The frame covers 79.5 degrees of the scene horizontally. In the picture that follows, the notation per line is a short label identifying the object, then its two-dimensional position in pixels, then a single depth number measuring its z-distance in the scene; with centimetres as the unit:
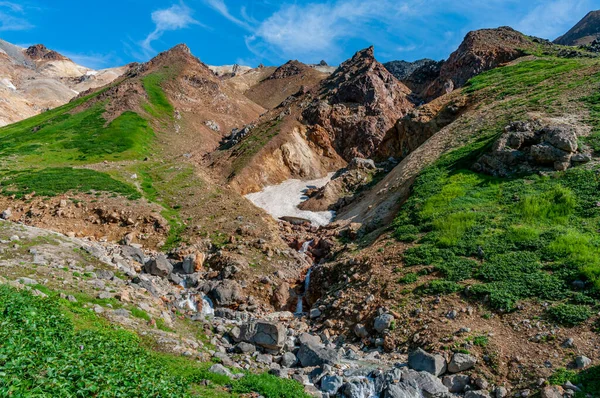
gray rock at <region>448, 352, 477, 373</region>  1264
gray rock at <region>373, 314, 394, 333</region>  1580
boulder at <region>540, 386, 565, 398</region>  1062
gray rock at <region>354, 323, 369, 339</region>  1625
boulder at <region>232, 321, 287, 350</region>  1492
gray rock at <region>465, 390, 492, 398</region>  1145
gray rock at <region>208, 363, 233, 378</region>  1162
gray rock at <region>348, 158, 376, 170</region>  4606
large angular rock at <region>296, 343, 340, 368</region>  1372
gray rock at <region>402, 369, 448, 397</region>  1179
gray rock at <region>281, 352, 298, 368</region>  1405
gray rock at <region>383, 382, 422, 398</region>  1149
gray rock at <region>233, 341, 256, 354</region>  1465
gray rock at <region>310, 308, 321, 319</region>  1904
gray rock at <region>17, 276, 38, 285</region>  1380
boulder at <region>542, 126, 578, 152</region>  2208
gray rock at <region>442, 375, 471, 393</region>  1223
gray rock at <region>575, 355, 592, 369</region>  1140
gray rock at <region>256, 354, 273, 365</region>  1404
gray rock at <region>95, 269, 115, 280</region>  1752
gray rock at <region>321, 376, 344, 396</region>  1191
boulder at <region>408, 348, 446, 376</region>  1275
